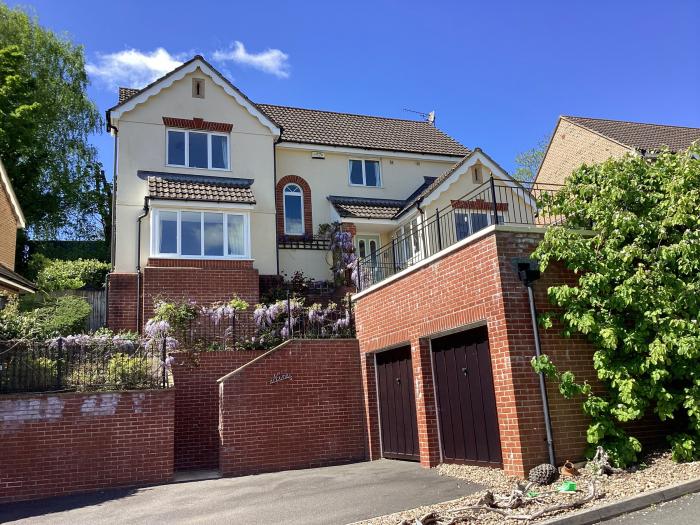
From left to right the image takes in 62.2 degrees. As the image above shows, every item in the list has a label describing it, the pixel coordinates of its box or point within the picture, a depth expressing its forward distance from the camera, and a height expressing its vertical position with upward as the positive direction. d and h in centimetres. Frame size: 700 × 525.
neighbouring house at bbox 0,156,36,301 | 2084 +712
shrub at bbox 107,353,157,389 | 1087 +59
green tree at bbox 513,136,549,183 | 4109 +1497
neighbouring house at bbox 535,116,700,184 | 2591 +1081
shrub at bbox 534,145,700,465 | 794 +98
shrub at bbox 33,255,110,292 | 1697 +397
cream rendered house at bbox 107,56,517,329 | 1641 +651
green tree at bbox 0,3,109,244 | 2747 +1318
